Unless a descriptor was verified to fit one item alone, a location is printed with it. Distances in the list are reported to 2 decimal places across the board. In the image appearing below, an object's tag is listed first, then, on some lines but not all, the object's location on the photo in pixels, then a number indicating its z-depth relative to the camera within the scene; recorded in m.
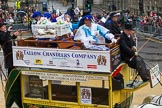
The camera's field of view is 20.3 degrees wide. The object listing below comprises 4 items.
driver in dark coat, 9.55
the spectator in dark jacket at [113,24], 11.28
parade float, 8.99
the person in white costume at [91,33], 9.48
